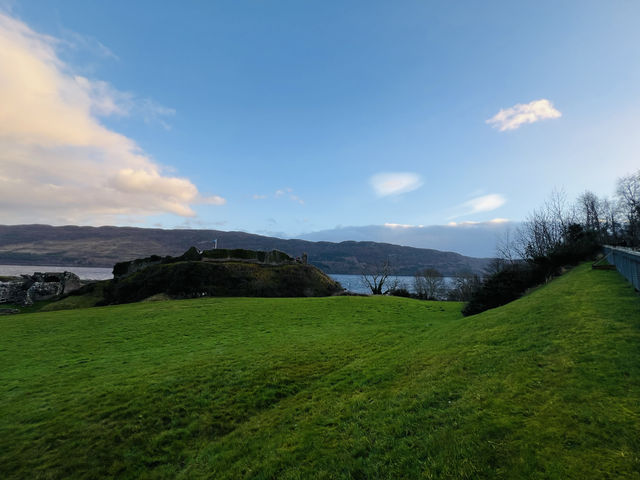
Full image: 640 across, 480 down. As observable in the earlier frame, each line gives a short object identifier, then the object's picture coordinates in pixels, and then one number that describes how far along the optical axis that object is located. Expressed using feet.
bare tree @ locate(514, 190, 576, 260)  165.27
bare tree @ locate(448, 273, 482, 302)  227.38
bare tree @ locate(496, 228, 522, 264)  204.27
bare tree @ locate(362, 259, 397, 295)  201.26
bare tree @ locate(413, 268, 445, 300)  248.93
